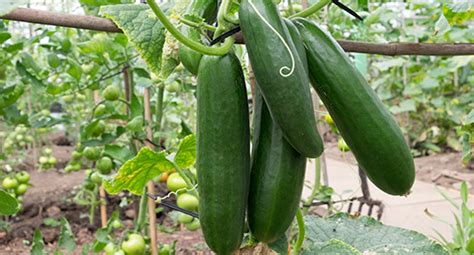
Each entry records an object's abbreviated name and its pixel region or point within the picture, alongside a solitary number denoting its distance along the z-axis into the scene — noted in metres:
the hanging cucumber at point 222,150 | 0.68
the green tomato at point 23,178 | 3.00
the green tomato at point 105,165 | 2.13
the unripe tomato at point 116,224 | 2.14
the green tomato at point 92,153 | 2.24
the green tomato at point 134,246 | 1.73
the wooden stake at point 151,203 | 1.67
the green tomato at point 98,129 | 2.11
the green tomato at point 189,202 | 1.54
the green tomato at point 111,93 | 2.04
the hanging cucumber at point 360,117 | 0.68
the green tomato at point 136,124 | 1.71
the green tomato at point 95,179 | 2.23
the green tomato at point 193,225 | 2.04
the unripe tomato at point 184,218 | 1.89
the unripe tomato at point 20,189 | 2.96
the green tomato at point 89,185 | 2.61
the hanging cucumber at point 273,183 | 0.71
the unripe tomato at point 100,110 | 2.20
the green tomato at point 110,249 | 1.76
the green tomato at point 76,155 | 2.71
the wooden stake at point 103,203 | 2.55
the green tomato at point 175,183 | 1.52
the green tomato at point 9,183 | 2.91
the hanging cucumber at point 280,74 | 0.63
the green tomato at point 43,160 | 4.12
